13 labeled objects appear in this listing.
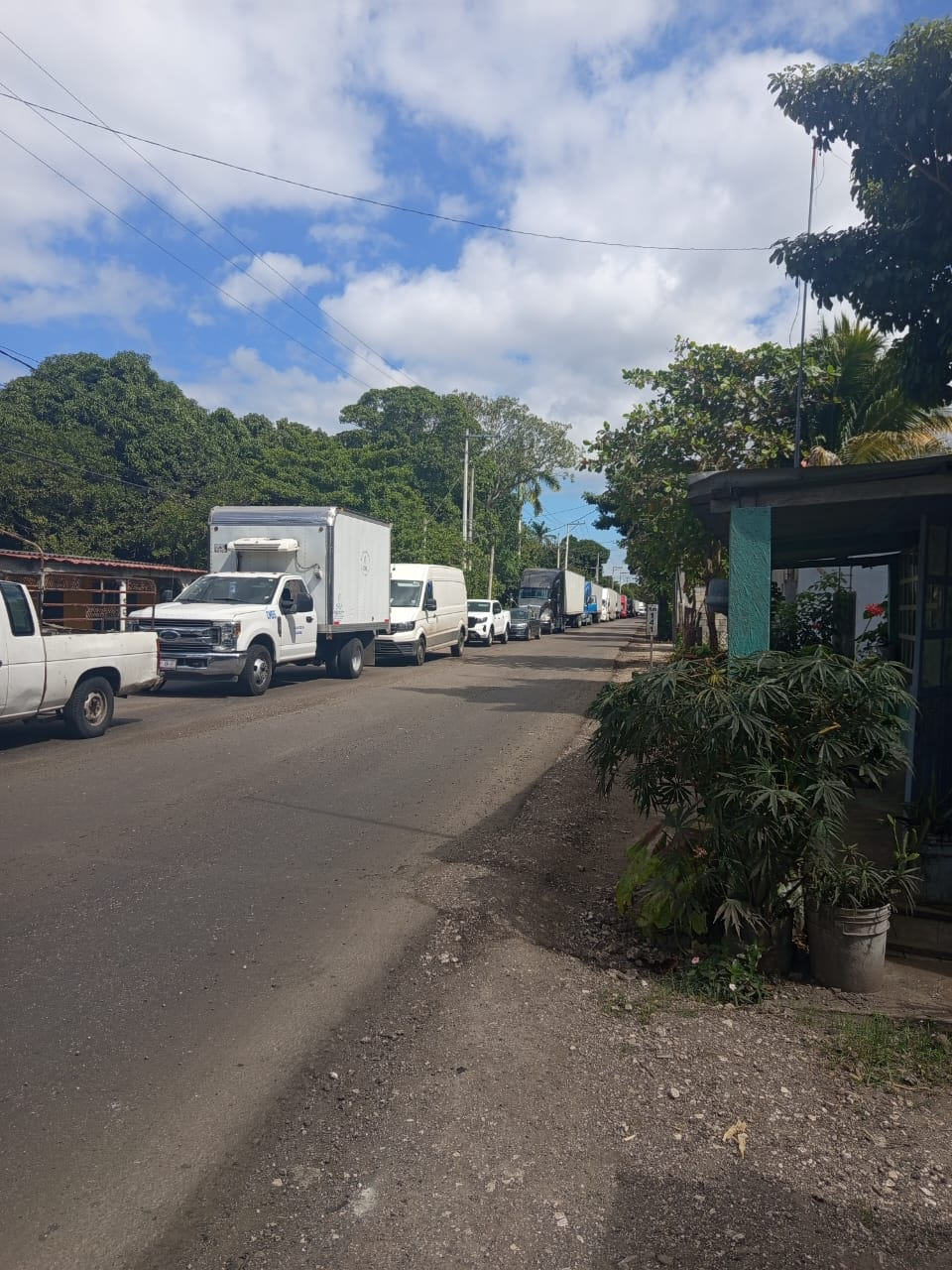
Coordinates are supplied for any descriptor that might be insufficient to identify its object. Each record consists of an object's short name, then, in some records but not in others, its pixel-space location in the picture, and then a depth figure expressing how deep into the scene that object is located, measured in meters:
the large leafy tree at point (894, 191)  6.65
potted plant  4.62
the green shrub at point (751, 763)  4.48
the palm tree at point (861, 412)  14.98
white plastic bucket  4.64
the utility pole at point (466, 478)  42.72
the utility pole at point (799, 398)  6.57
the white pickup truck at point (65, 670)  10.52
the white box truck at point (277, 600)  15.92
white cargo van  23.48
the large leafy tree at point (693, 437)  18.75
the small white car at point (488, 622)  35.41
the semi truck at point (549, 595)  48.73
